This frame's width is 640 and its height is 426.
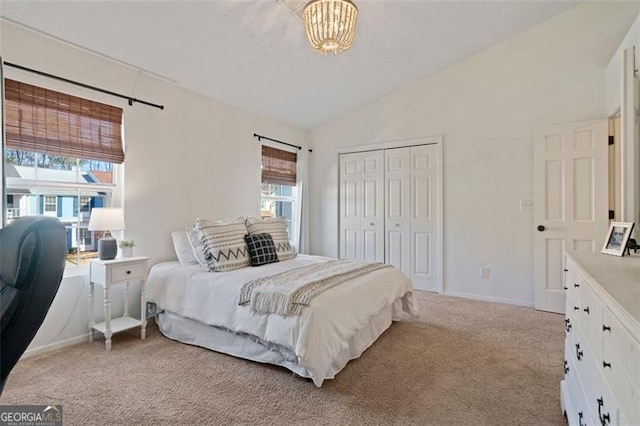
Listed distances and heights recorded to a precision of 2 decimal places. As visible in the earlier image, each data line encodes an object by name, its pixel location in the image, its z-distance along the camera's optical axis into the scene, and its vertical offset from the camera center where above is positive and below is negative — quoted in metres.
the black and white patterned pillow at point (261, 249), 3.04 -0.37
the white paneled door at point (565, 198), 3.33 +0.13
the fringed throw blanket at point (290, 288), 2.10 -0.53
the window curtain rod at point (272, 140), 4.46 +1.03
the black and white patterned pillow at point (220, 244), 2.83 -0.30
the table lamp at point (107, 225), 2.59 -0.11
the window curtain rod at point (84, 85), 2.39 +1.06
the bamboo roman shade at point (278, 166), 4.68 +0.68
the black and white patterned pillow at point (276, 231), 3.35 -0.21
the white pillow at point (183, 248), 3.15 -0.36
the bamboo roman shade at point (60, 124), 2.38 +0.71
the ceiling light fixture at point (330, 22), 2.15 +1.27
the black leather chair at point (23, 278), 0.90 -0.19
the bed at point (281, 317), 2.01 -0.76
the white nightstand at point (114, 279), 2.58 -0.56
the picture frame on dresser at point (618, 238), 1.81 -0.16
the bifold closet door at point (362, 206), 4.84 +0.07
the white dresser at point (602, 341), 0.84 -0.44
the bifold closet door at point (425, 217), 4.38 -0.09
